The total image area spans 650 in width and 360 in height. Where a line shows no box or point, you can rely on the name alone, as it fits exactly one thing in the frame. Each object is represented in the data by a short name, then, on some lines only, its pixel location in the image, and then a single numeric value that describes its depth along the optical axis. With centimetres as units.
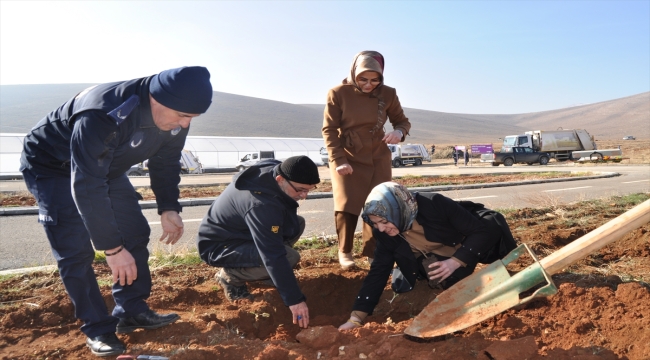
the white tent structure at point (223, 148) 2827
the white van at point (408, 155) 3509
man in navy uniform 248
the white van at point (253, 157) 3425
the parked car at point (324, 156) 3489
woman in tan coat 453
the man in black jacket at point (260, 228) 321
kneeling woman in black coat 332
